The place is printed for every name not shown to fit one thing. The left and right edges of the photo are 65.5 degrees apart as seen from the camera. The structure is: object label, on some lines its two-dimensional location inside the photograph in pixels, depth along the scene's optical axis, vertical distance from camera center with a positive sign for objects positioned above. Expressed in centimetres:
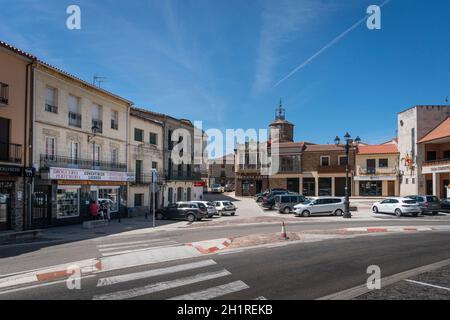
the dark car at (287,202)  3183 -282
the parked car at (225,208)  3031 -324
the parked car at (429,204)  2770 -255
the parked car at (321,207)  2820 -290
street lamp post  2494 -180
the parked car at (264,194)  4436 -303
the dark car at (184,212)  2533 -302
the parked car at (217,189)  6670 -353
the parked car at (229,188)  7121 -357
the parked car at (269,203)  3509 -323
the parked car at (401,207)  2681 -273
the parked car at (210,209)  2683 -303
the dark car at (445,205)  2950 -282
